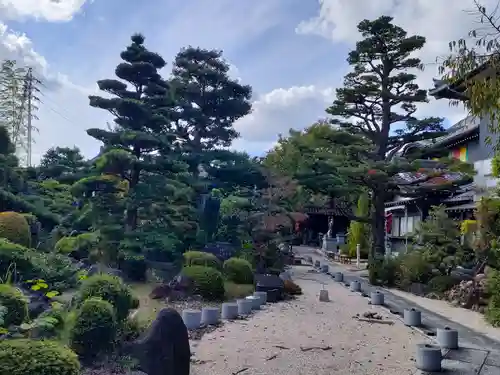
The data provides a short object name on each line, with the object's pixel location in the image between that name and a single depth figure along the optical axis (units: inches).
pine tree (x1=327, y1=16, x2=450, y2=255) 793.6
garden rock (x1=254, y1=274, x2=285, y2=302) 529.7
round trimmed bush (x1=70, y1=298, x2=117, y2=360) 246.5
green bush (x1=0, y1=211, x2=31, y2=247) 551.2
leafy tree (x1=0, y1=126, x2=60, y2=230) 672.4
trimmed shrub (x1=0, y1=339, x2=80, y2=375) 167.8
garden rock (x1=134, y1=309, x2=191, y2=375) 224.8
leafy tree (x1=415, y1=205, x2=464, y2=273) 629.1
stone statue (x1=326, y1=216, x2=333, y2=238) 1516.0
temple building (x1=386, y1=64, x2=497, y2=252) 699.9
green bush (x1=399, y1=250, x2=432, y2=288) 658.2
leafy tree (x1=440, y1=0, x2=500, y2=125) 208.5
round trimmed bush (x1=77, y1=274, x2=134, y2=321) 280.8
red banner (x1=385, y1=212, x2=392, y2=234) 1262.3
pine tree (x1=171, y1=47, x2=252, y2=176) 967.6
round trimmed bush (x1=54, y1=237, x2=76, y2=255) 578.2
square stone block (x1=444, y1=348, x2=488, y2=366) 306.0
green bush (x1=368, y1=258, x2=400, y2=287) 719.7
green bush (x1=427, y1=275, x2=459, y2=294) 618.2
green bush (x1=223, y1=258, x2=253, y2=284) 585.3
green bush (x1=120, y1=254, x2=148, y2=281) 564.4
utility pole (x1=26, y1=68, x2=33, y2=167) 1154.7
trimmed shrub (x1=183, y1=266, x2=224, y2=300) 482.9
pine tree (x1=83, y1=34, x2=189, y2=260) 605.9
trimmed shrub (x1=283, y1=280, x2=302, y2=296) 573.3
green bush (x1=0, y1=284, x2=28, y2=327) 263.2
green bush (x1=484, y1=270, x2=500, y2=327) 435.5
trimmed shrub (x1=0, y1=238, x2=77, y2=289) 416.8
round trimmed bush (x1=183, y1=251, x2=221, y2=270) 557.9
